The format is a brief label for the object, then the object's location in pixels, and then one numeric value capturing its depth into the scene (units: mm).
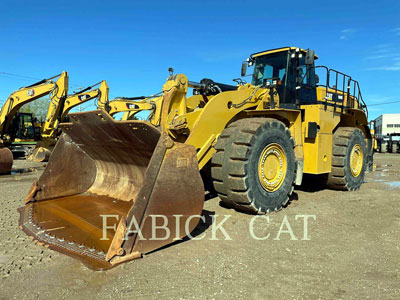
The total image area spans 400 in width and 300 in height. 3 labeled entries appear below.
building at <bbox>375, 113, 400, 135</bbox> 64312
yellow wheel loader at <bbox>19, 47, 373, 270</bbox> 3395
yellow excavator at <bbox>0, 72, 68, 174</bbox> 12375
